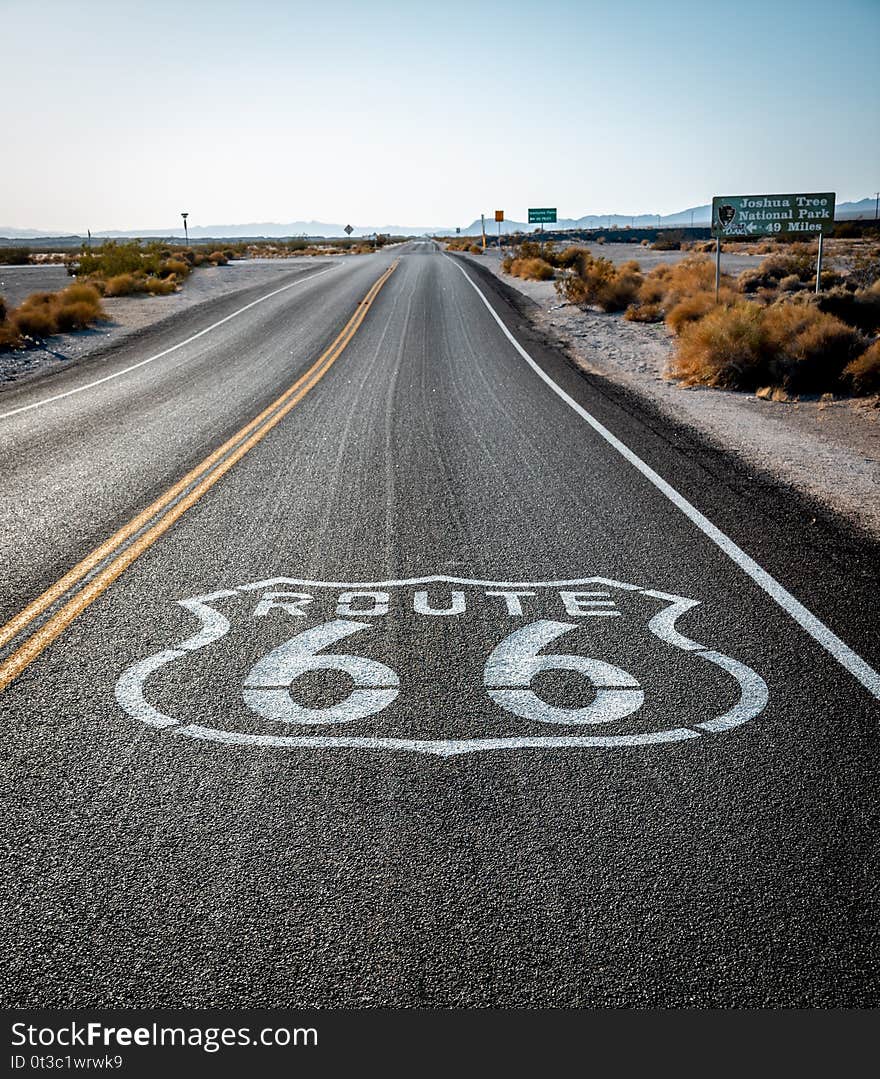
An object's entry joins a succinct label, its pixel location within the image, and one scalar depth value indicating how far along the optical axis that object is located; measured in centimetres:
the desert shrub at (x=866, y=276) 2332
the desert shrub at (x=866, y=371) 1269
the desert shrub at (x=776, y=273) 2928
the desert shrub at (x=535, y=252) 4874
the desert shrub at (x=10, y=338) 1933
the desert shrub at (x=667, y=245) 6781
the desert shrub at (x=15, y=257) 8009
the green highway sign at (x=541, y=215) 7625
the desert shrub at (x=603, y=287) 2588
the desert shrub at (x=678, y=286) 2322
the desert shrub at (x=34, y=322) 2109
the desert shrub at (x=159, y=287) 3375
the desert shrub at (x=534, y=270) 3988
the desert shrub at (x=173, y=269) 4147
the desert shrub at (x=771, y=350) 1352
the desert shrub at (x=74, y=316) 2241
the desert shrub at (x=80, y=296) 2428
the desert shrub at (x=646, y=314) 2328
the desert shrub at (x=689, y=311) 1931
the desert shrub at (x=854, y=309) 1642
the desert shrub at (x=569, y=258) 4381
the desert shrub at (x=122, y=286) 3269
